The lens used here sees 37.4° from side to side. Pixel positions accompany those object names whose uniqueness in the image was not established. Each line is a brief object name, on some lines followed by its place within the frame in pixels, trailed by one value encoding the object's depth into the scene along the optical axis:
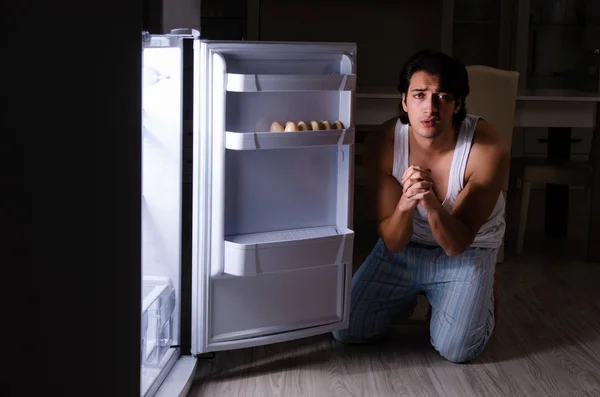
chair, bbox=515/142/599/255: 3.80
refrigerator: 2.14
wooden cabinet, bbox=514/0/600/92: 5.60
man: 2.32
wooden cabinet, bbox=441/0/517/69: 5.72
